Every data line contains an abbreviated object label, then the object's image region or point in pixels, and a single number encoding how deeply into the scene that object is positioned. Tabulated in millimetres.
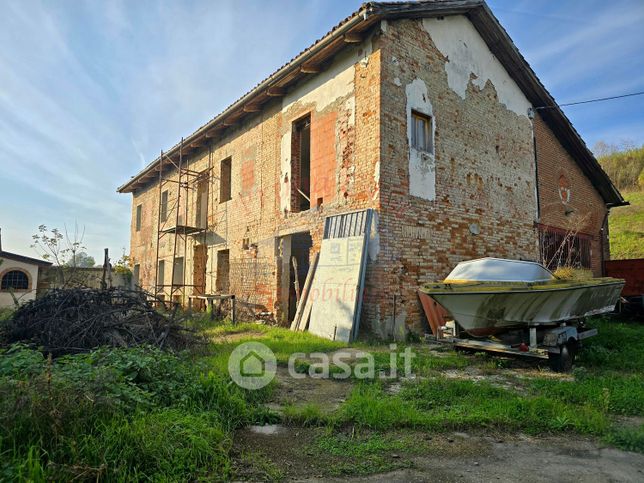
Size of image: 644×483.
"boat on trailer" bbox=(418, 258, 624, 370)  5328
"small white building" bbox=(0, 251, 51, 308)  18875
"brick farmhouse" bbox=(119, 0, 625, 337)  8055
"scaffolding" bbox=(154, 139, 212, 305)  14102
